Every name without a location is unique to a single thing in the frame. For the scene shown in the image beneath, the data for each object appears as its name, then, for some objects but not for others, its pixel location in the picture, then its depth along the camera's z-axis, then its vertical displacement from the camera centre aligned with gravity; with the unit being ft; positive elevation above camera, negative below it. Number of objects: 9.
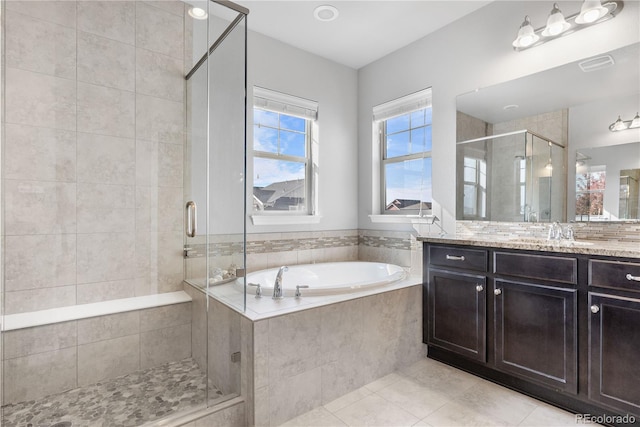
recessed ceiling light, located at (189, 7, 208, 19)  7.08 +4.74
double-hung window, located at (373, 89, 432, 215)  10.00 +2.00
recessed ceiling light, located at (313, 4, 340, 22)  8.30 +5.32
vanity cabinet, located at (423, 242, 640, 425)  5.10 -2.06
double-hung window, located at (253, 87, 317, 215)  9.71 +1.92
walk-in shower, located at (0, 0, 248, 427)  5.80 +0.15
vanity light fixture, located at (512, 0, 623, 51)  6.26 +3.96
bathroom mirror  6.28 +2.28
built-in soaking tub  8.38 -1.77
